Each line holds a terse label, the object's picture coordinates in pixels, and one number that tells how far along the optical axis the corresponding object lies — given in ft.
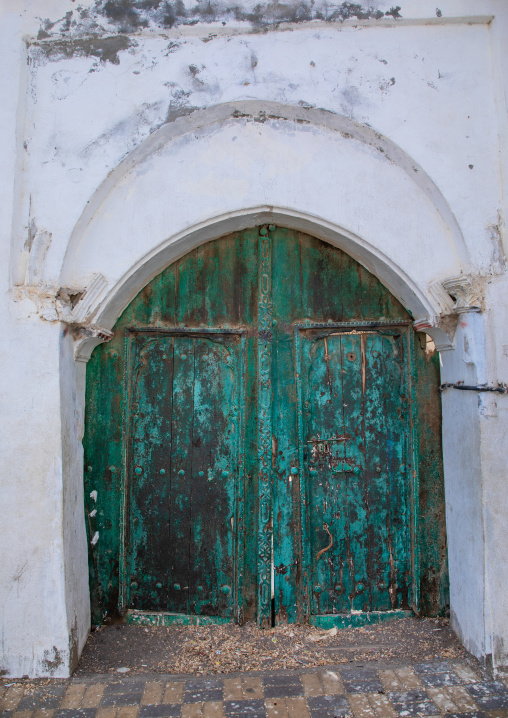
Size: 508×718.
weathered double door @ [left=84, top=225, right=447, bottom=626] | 9.71
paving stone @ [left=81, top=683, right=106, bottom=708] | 7.59
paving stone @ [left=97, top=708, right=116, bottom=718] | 7.36
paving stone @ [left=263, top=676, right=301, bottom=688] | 8.01
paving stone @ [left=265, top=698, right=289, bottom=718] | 7.34
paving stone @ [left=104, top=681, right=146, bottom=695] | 7.90
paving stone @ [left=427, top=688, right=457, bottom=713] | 7.41
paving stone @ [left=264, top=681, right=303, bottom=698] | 7.78
